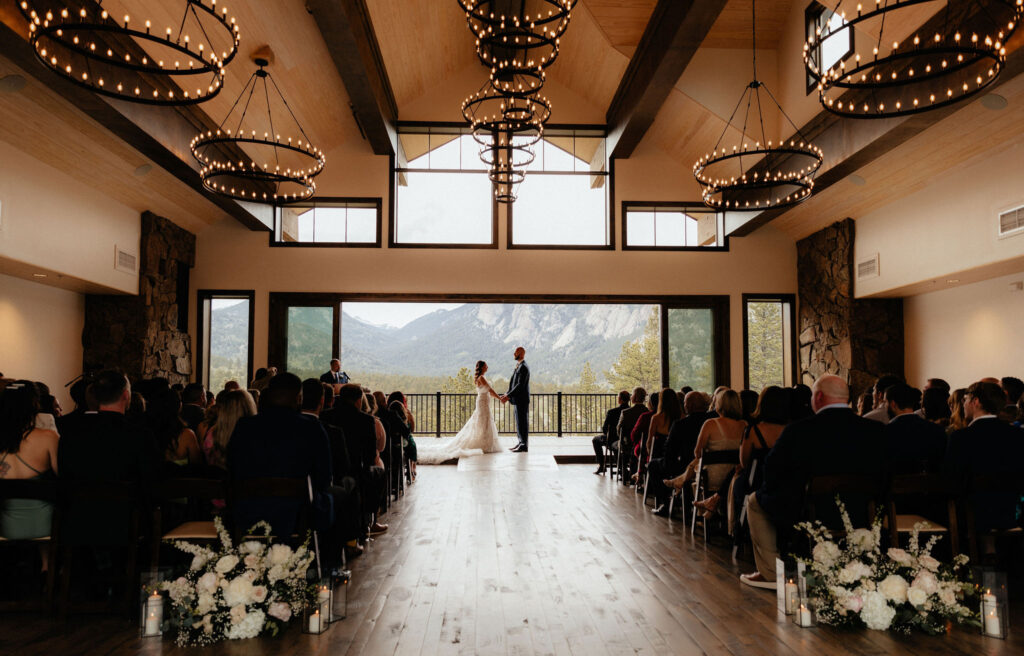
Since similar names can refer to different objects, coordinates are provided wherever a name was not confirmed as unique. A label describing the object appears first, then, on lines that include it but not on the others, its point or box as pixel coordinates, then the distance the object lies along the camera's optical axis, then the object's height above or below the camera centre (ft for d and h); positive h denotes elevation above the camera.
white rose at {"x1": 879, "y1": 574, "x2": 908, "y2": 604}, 10.46 -3.33
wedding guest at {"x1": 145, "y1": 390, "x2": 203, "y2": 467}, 13.30 -1.38
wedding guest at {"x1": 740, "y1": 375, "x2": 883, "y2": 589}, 11.43 -1.37
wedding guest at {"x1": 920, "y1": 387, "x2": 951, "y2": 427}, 14.60 -0.78
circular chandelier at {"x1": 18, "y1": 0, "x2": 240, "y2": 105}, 12.75 +8.10
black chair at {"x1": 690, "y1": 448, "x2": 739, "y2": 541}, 16.43 -2.26
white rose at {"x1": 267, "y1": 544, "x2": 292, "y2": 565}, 10.55 -2.88
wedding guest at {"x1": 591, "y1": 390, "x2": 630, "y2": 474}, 28.94 -2.56
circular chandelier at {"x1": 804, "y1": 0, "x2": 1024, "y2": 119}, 13.88 +7.93
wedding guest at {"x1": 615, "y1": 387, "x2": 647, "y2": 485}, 25.64 -2.12
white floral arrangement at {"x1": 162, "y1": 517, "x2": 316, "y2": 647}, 10.23 -3.39
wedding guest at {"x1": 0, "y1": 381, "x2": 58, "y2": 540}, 11.27 -1.53
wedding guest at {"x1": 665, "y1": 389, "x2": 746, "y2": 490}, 16.76 -1.57
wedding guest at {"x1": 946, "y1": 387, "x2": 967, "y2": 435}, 14.06 -0.91
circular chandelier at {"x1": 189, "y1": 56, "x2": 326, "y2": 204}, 23.38 +8.50
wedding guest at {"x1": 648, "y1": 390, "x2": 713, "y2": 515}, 19.04 -1.88
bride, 35.94 -3.42
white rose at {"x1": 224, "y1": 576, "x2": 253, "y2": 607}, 10.21 -3.35
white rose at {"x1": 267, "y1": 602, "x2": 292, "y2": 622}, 10.33 -3.66
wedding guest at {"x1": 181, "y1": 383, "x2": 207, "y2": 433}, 16.21 -0.98
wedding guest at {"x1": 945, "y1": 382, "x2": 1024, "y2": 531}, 11.93 -1.55
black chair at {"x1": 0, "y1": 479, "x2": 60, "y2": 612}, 10.84 -2.41
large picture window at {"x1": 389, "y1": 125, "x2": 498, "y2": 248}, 37.70 +9.50
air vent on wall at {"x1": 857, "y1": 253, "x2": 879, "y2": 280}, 30.45 +4.42
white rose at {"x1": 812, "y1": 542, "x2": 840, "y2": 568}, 10.88 -2.92
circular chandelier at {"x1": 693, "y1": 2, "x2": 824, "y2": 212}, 24.21 +8.11
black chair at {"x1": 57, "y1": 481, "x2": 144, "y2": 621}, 11.07 -2.70
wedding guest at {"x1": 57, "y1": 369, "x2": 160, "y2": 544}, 11.12 -1.50
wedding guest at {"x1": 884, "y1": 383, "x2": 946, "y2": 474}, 13.07 -1.43
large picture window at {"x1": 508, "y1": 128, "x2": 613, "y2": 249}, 37.99 +9.41
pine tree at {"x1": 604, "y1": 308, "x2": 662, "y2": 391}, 92.53 +0.21
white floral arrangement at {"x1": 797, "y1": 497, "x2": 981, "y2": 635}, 10.43 -3.33
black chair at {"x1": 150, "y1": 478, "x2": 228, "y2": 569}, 11.09 -2.54
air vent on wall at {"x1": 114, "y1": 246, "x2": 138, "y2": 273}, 28.91 +4.39
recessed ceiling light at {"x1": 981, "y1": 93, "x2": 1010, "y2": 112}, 19.43 +7.46
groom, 36.19 -1.62
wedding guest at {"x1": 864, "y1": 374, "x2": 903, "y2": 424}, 16.50 -0.79
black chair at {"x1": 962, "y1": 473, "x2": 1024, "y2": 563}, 11.57 -1.93
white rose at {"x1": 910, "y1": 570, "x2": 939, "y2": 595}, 10.35 -3.22
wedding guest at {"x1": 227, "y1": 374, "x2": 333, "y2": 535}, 11.15 -1.36
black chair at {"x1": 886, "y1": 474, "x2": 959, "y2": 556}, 11.51 -2.24
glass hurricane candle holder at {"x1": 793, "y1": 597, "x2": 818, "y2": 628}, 10.85 -3.86
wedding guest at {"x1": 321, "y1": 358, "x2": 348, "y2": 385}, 30.40 -0.47
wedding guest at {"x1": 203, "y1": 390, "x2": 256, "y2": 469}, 12.69 -0.95
